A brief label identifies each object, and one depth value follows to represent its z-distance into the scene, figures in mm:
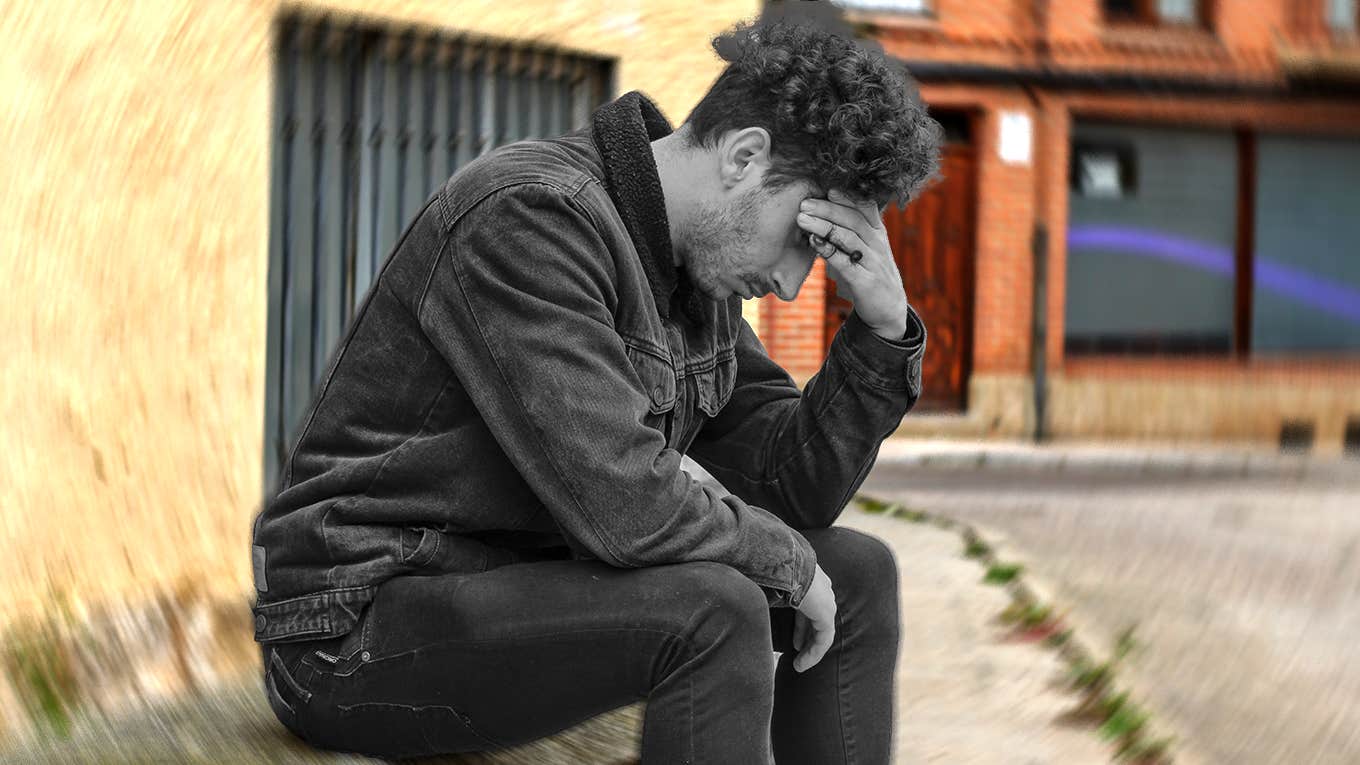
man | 2121
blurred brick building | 14812
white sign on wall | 14883
